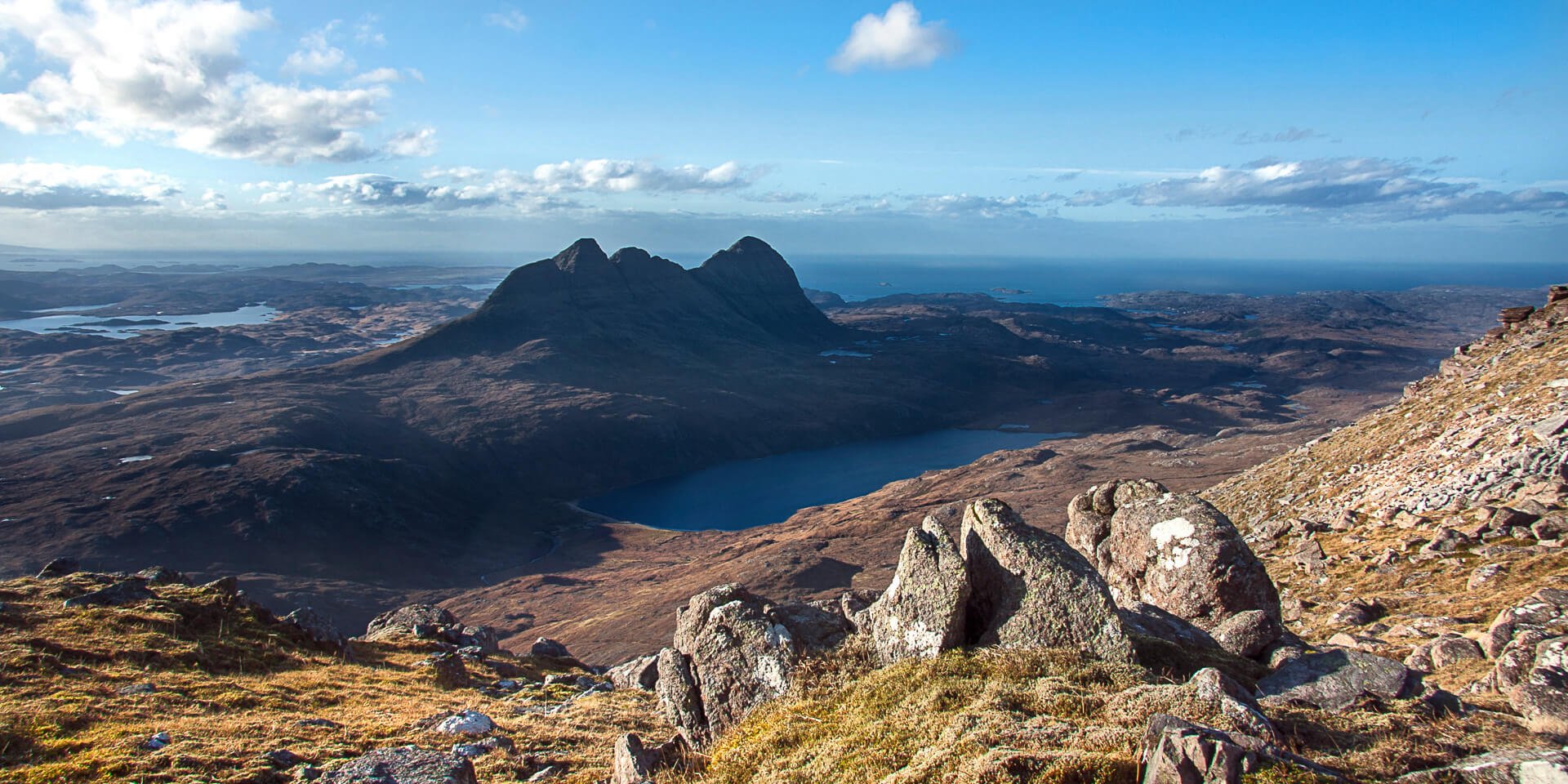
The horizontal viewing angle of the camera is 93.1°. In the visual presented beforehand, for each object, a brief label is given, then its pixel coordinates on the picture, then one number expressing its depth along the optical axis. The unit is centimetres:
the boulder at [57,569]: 2611
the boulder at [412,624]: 3000
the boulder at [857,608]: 1384
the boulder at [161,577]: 2653
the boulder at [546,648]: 3272
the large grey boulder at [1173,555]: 1683
